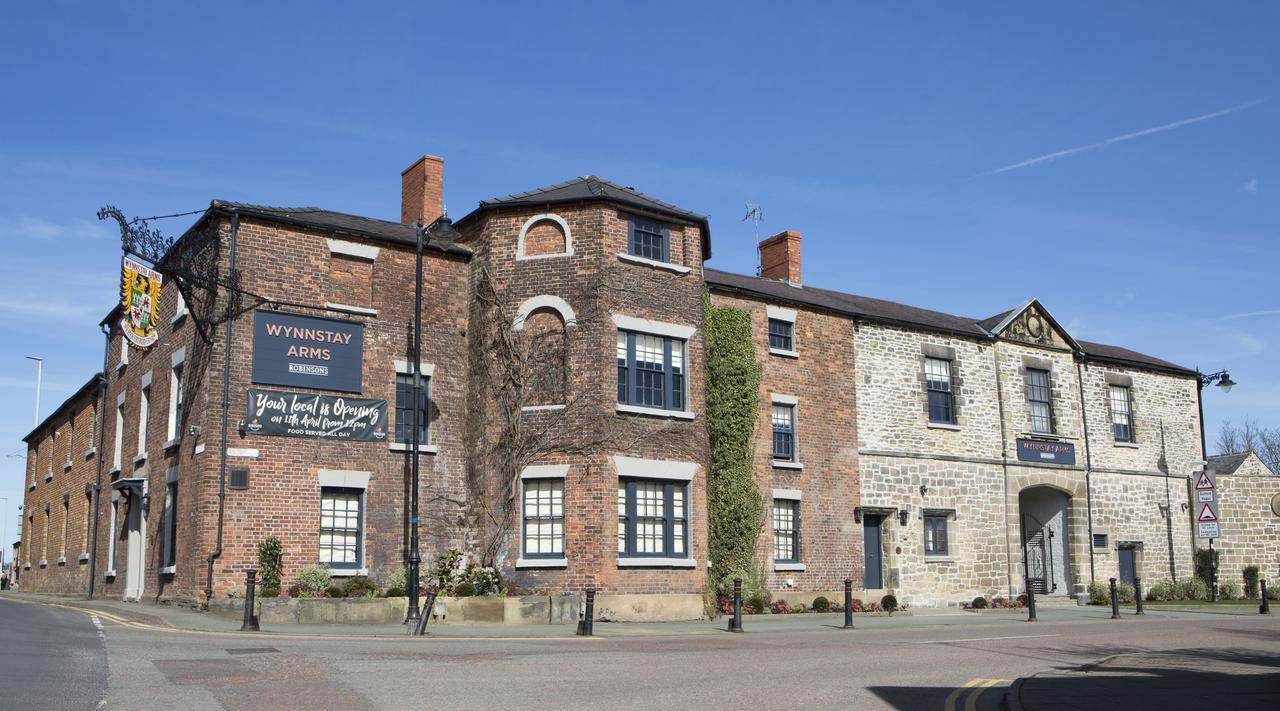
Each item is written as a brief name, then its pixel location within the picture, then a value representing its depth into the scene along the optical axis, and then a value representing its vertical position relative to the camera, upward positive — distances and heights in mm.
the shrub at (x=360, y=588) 21453 -1245
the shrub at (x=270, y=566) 21375 -818
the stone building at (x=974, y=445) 29406 +2124
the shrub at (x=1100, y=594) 32759 -2250
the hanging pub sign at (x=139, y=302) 22703 +4552
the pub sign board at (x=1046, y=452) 33125 +1974
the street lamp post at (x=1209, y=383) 34812 +4313
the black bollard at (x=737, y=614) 20341 -1717
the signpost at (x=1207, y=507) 26344 +228
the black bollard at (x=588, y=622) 19016 -1714
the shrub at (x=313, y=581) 21562 -1112
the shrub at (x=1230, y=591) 36250 -2407
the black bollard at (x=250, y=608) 17852 -1349
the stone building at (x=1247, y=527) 37000 -351
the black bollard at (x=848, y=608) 21953 -1749
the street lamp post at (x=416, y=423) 19594 +1857
